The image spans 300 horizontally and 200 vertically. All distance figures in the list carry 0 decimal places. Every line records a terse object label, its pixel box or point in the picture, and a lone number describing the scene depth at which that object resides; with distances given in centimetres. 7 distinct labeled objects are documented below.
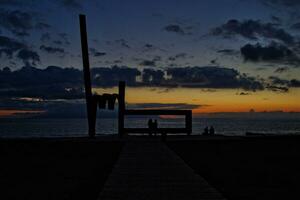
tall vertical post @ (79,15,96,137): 1732
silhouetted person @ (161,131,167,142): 1765
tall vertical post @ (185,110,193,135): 2045
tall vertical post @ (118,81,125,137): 1913
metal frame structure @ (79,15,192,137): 1735
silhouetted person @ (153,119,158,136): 2012
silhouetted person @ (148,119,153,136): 2019
